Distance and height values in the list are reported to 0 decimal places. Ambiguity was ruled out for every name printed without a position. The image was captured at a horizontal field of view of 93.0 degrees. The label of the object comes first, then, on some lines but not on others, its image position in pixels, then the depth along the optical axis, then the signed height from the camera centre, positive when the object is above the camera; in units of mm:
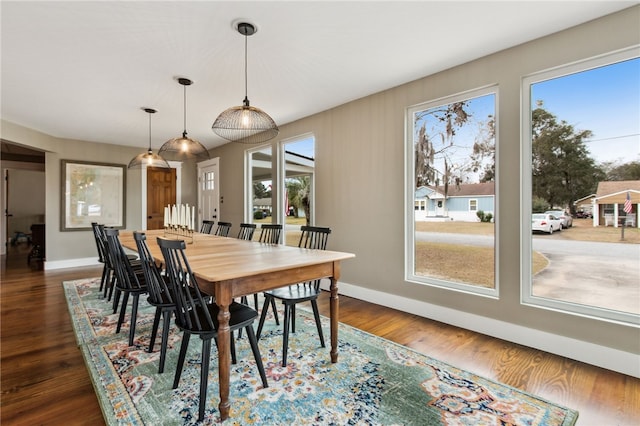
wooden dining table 1628 -343
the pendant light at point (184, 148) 3062 +669
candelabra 3355 -232
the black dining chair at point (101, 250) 3609 -463
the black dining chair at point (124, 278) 2516 -573
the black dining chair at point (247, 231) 3764 -233
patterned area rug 1642 -1094
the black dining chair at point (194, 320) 1646 -633
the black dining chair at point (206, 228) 4599 -227
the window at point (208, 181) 6670 +731
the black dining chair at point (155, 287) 2012 -500
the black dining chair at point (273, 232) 3408 -218
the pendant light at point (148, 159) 3952 +710
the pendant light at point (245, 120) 2193 +688
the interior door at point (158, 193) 6781 +468
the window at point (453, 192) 2871 +212
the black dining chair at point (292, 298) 2168 -641
